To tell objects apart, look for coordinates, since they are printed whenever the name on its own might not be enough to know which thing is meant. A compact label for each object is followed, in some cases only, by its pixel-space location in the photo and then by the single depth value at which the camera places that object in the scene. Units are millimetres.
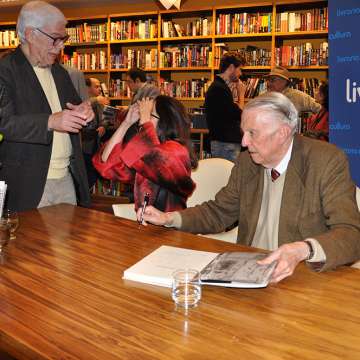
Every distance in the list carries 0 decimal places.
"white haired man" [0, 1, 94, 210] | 2479
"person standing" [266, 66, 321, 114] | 6227
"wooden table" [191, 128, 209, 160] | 6720
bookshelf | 6781
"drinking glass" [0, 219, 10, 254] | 1896
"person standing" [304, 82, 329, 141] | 5312
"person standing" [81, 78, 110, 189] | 5705
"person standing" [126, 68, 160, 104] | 6820
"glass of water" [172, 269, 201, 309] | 1406
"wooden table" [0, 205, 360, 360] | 1155
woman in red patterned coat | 2543
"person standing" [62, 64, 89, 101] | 4922
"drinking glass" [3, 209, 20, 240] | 2070
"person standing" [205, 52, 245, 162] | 5445
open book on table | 1498
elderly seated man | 1910
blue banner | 3719
